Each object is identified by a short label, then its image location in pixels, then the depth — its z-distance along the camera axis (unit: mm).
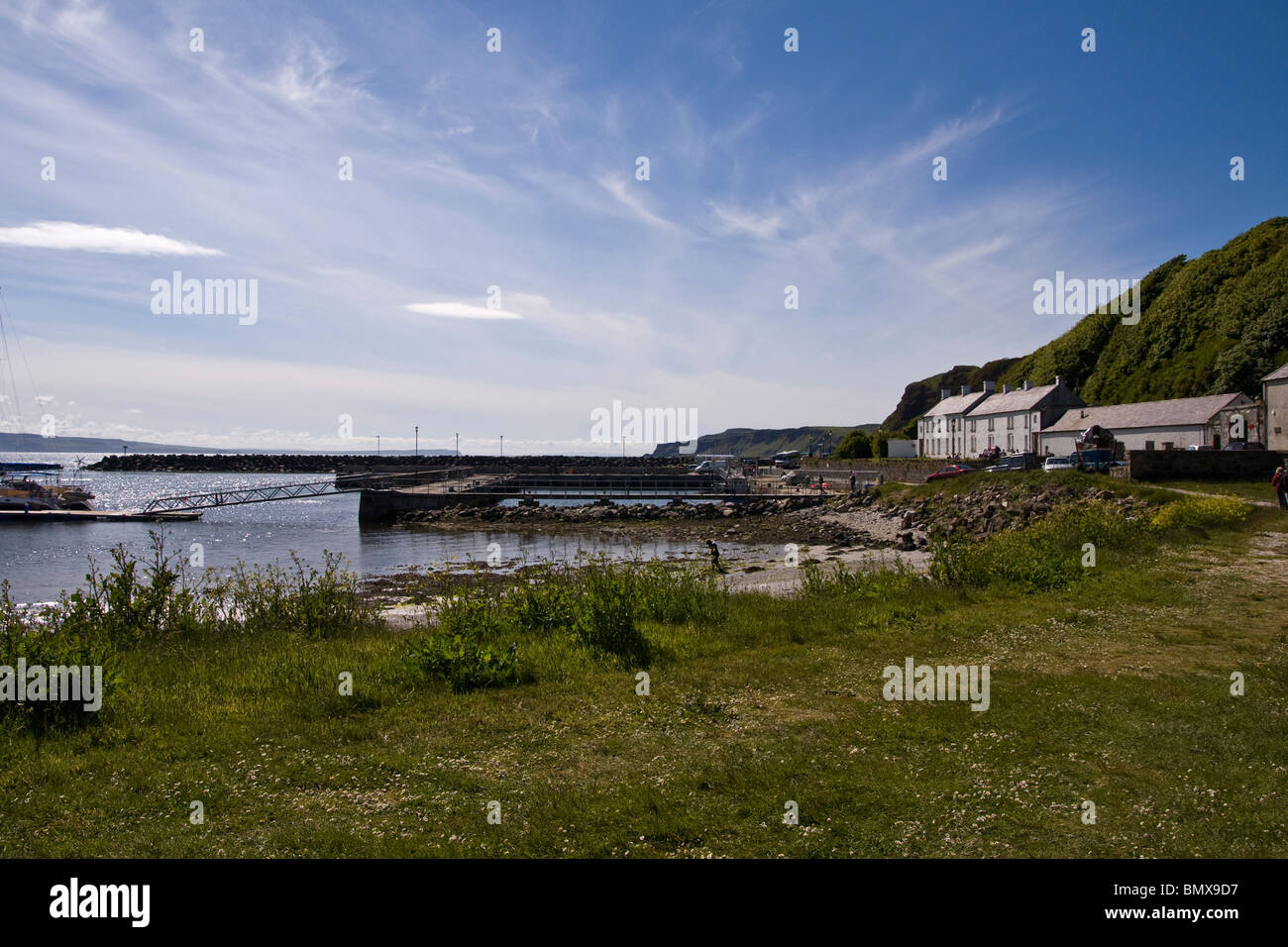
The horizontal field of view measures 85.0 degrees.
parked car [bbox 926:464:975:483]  56422
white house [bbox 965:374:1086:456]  77500
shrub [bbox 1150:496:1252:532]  25672
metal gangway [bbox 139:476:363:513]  70938
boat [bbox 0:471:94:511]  67062
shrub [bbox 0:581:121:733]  9070
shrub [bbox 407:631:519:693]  11289
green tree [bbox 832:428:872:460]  103188
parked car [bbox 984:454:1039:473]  51188
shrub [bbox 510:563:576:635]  15227
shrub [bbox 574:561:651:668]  13172
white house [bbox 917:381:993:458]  94188
